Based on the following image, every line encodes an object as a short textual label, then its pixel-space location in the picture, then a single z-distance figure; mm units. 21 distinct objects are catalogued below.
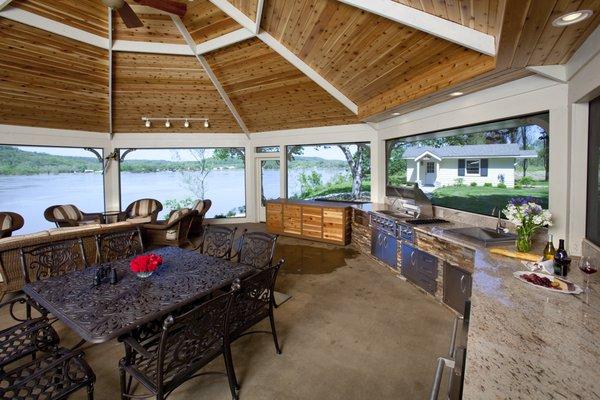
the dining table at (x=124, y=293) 1805
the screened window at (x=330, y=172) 6754
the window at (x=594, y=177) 2336
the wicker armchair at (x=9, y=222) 5358
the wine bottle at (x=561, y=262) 2016
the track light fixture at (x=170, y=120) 6875
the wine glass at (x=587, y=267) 1841
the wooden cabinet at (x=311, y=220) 6062
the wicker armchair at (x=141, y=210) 6914
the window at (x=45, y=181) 6645
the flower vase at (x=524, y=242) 2626
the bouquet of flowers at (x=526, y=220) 2571
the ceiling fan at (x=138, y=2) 3257
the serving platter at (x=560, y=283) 1765
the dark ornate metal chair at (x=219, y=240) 3436
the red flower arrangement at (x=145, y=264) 2412
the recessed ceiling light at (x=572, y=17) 1644
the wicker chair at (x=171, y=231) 5656
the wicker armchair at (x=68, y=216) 5953
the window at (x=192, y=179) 8266
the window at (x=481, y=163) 3188
